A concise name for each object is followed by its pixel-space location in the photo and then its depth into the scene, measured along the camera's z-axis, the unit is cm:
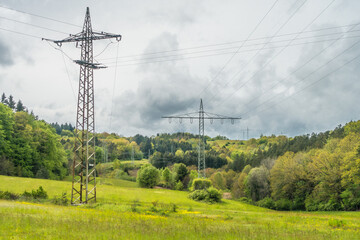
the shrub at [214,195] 5719
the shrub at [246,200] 8112
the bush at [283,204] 6979
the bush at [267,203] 7269
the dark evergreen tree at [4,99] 13682
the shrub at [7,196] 3695
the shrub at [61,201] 3650
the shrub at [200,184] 6197
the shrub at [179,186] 8681
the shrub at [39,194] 4108
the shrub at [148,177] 8119
